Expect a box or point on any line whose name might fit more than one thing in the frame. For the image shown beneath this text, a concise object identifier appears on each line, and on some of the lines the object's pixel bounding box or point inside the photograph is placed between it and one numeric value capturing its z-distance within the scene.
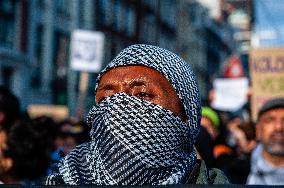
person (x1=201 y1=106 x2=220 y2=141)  5.08
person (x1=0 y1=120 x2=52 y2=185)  3.44
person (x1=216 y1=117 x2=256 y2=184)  4.31
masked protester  1.83
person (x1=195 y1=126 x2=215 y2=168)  3.49
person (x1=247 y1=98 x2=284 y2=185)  3.88
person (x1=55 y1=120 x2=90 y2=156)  6.27
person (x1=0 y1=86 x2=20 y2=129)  3.92
